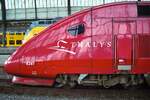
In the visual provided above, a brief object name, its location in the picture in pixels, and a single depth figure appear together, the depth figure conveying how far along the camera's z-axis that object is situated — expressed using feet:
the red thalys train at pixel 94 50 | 29.73
